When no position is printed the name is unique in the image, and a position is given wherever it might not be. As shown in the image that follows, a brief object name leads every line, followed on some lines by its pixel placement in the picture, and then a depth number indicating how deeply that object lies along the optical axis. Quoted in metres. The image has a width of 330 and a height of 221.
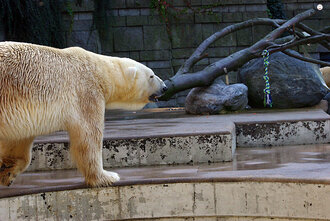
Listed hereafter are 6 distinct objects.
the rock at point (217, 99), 11.55
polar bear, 5.19
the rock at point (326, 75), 15.04
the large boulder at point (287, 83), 11.95
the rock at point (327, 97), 12.86
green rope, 11.62
